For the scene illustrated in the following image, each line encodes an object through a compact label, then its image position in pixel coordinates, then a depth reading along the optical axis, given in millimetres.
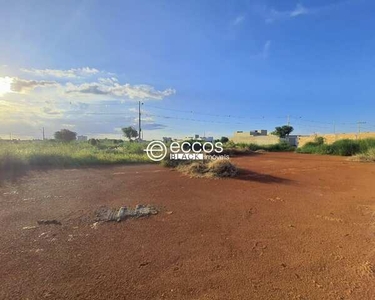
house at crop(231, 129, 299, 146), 35650
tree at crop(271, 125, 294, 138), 43009
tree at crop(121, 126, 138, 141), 42500
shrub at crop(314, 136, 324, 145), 28172
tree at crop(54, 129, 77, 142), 36344
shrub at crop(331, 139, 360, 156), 20391
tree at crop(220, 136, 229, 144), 38091
